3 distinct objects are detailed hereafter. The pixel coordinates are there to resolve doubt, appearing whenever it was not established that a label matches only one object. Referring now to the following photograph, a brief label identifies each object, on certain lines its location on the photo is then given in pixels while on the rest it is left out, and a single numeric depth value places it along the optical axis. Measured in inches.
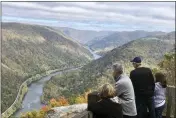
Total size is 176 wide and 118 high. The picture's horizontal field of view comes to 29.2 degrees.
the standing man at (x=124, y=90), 185.2
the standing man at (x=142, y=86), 220.0
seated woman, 161.3
